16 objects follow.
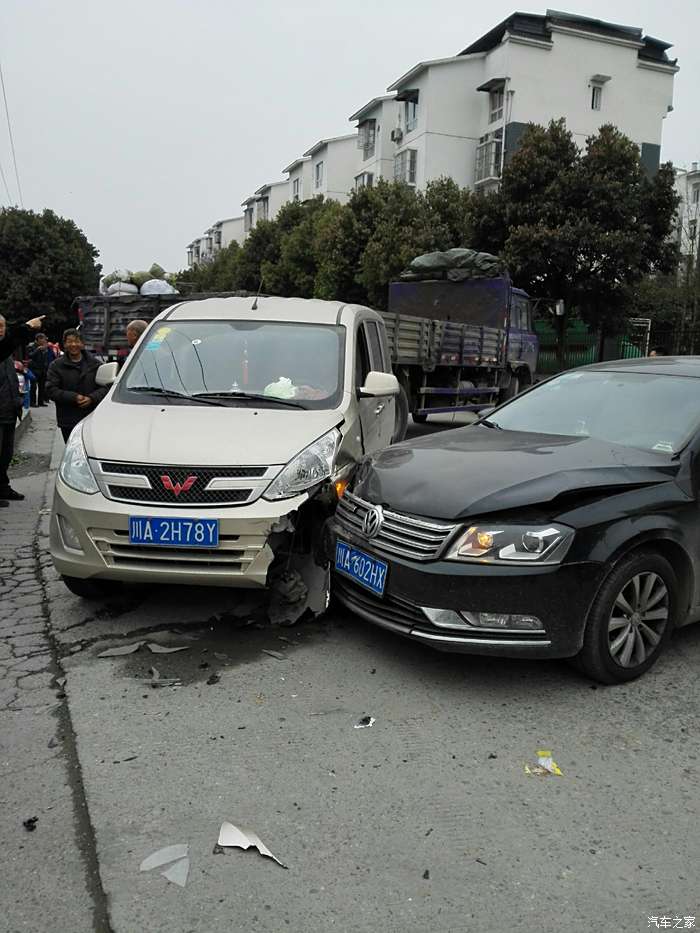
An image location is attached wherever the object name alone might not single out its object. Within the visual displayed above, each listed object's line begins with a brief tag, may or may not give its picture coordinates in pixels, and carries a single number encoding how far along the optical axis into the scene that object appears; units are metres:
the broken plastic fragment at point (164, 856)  2.41
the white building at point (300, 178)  62.12
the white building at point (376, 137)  46.59
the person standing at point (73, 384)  7.36
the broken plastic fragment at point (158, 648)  4.05
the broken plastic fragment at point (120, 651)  4.02
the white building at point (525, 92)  37.75
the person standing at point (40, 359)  16.74
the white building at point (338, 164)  55.72
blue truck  12.59
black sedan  3.47
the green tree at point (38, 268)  44.38
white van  4.05
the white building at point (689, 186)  50.17
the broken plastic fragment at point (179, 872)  2.35
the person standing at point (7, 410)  7.58
